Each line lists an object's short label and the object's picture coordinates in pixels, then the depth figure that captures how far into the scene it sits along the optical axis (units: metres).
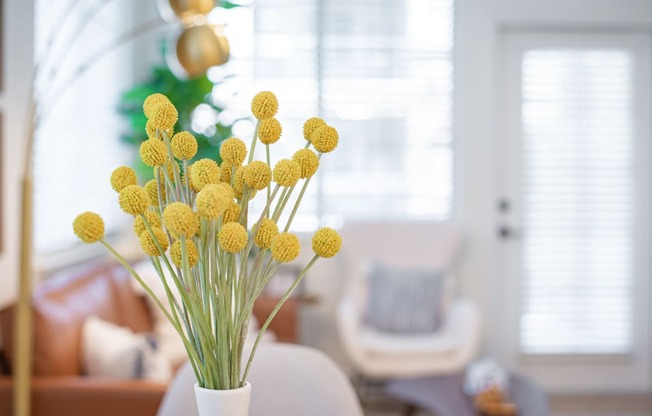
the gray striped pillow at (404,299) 4.38
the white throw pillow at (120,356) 2.65
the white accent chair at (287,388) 1.39
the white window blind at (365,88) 4.92
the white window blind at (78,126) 3.41
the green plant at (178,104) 4.23
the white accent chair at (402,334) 4.07
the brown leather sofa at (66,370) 2.39
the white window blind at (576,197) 4.91
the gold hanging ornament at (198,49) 2.37
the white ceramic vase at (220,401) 0.99
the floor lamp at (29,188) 2.31
